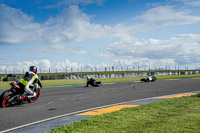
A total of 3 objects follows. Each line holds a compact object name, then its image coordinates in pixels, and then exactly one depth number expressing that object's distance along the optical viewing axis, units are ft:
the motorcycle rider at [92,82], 62.21
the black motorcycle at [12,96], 27.06
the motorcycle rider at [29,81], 28.89
